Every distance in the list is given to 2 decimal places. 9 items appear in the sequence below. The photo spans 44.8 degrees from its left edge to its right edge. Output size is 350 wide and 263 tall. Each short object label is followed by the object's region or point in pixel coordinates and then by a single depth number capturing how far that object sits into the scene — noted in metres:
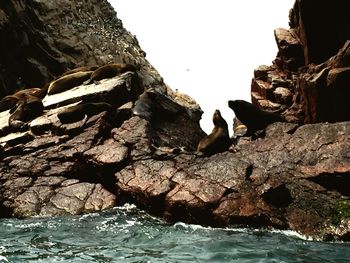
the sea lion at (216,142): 13.25
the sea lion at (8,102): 21.77
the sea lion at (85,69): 22.70
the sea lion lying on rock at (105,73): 19.92
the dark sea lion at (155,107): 15.48
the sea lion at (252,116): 15.12
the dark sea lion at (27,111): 17.53
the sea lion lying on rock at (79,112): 16.12
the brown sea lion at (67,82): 20.64
